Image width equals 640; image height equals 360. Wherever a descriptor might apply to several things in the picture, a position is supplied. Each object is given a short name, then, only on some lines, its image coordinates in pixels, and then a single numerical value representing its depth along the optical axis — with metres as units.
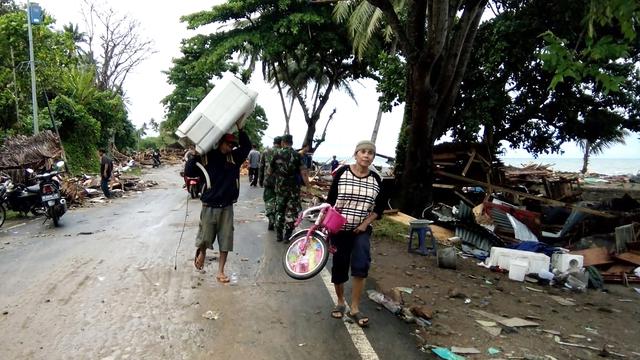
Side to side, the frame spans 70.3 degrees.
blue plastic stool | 7.48
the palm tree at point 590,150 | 29.74
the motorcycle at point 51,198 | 9.42
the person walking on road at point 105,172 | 14.53
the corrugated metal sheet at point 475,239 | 8.17
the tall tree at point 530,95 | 14.30
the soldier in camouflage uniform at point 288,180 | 7.59
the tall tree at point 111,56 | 36.88
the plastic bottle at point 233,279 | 5.38
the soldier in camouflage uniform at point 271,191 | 8.07
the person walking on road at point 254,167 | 19.22
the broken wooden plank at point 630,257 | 7.28
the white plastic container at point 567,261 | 6.73
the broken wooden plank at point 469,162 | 12.95
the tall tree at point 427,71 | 8.66
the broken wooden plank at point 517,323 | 4.59
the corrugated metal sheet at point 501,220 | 8.95
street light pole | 15.97
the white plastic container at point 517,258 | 6.67
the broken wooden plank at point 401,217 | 9.81
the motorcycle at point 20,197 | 10.36
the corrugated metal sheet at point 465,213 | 8.79
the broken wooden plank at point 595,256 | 7.45
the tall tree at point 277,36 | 20.73
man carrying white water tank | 5.07
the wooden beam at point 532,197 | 9.45
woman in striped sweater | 4.18
